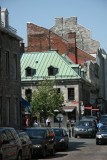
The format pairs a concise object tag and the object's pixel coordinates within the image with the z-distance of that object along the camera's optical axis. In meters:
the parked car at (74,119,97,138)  43.56
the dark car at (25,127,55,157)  23.60
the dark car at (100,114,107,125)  48.09
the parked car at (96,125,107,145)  33.41
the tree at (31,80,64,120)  54.03
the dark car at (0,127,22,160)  17.61
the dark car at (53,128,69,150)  28.29
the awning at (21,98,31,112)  41.58
